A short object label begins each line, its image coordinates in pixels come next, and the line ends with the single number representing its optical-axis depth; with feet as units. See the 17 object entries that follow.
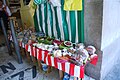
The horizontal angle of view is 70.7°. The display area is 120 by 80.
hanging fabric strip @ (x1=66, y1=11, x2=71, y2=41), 4.72
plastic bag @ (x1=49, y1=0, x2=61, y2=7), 4.74
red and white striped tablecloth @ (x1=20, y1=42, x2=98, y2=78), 3.72
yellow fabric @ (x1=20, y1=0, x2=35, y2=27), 6.27
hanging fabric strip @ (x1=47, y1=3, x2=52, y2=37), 5.57
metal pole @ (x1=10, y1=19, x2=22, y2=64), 5.62
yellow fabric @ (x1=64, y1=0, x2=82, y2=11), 4.28
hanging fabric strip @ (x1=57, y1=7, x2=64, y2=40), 4.96
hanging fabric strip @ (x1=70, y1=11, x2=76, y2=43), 4.64
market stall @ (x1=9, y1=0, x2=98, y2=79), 3.95
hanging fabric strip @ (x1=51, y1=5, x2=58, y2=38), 5.21
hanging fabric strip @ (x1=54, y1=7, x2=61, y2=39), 5.16
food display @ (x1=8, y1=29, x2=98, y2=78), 3.83
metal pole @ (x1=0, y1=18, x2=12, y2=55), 6.06
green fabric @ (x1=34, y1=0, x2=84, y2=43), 4.62
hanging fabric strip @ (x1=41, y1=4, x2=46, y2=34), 5.65
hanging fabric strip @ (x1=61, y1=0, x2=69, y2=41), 4.88
